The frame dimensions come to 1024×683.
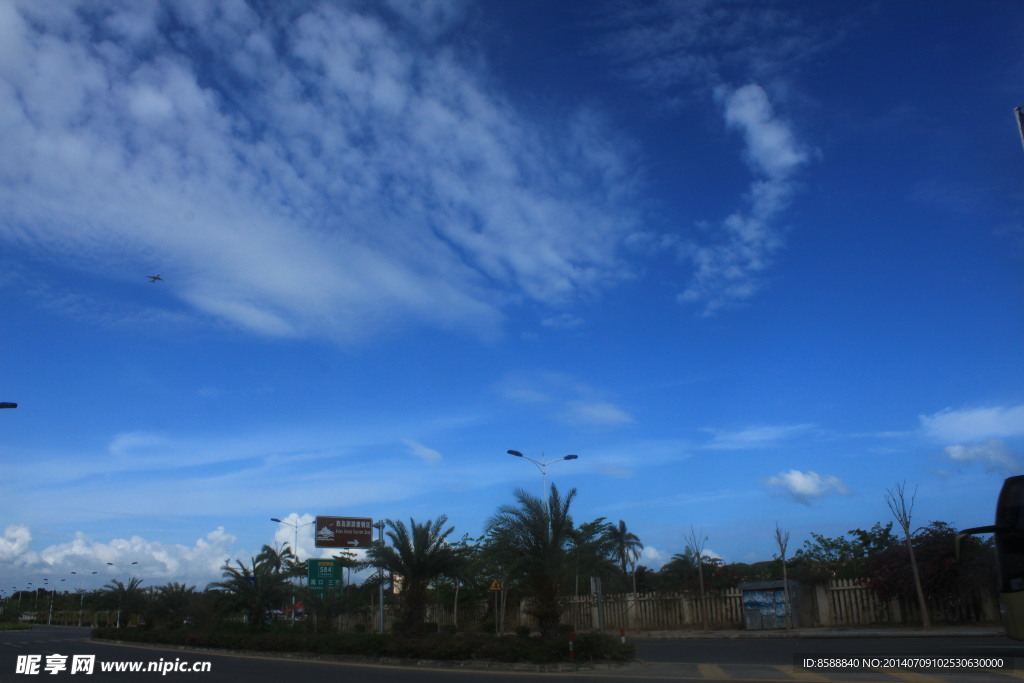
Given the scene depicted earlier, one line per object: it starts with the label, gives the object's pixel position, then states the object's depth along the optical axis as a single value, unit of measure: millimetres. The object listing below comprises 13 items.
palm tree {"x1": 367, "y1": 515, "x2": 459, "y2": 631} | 30219
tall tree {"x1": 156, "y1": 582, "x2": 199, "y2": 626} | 47750
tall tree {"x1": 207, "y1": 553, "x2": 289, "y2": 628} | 37031
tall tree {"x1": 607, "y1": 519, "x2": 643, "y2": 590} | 69312
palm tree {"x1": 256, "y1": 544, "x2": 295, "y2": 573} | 62600
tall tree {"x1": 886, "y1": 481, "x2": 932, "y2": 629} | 26047
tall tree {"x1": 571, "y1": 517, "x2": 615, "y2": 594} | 26156
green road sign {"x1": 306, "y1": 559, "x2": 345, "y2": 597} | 42719
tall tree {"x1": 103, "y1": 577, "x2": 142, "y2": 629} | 52750
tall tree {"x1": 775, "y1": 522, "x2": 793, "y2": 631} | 30992
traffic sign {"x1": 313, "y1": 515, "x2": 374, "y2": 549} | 45250
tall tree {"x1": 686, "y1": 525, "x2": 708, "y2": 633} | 36278
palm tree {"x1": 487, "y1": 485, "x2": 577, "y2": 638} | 23391
